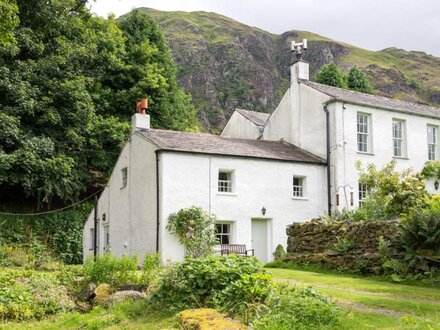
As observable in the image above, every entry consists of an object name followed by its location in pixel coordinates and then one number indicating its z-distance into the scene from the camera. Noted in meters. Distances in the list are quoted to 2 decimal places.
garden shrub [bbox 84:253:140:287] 12.50
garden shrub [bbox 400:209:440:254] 14.52
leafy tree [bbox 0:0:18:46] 14.93
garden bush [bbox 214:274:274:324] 8.38
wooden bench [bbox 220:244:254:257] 22.30
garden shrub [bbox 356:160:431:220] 18.73
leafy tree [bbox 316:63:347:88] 47.00
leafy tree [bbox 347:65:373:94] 50.91
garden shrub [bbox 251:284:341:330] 7.36
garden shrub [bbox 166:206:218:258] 21.88
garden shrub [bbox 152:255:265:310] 9.41
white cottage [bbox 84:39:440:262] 23.13
